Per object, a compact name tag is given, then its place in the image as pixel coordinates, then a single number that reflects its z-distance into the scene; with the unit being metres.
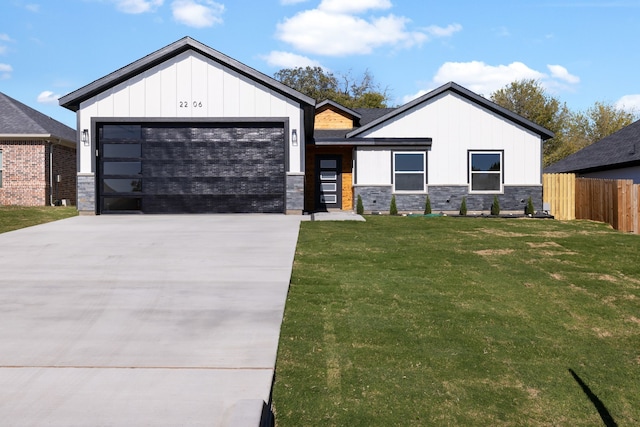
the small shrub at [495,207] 20.72
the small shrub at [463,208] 20.52
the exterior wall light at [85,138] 16.77
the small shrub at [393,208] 20.36
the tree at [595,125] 55.34
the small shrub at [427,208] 20.47
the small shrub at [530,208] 20.83
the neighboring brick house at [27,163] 23.47
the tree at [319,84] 58.78
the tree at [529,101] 51.91
